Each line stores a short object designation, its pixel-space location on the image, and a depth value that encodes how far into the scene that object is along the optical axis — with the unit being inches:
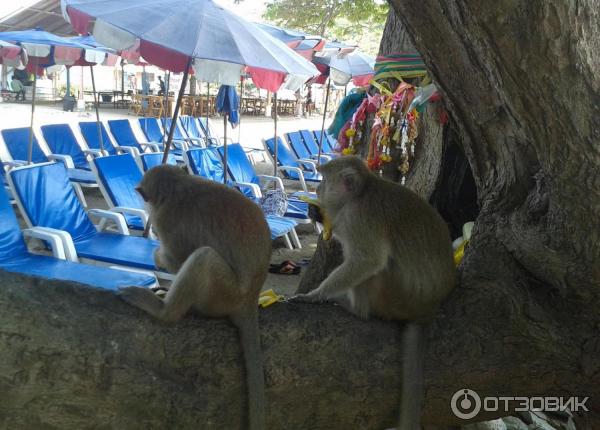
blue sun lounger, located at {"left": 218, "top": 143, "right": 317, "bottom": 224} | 330.9
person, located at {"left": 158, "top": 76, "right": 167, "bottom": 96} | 927.3
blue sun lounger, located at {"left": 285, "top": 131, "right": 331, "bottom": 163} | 505.0
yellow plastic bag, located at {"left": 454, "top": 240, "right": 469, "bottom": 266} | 141.5
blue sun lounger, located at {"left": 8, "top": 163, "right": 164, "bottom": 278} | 207.8
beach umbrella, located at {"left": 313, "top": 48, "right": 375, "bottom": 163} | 382.6
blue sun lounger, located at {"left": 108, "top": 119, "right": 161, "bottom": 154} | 459.5
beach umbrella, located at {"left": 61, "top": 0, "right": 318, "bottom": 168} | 204.4
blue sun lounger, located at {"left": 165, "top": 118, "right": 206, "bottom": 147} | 522.9
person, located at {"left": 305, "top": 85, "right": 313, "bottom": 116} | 1197.3
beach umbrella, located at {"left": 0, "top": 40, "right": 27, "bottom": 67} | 373.7
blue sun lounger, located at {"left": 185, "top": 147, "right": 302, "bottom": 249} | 296.4
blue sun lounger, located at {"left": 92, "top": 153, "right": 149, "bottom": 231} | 262.4
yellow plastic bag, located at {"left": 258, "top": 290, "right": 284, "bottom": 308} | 96.9
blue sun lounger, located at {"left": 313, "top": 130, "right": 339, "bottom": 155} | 578.2
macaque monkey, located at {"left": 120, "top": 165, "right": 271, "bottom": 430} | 83.7
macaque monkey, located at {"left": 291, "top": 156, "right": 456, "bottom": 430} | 101.9
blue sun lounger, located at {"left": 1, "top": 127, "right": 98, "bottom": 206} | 349.0
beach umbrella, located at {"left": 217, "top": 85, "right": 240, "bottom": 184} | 370.6
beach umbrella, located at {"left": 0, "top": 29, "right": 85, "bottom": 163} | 375.9
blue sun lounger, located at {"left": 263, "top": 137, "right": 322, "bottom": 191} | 435.8
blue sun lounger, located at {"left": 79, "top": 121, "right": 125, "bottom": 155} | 434.9
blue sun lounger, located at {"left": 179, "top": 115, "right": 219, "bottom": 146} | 560.6
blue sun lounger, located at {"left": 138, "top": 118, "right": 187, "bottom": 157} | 497.8
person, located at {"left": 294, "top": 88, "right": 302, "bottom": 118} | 1167.0
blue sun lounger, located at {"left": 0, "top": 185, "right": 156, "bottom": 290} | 178.9
